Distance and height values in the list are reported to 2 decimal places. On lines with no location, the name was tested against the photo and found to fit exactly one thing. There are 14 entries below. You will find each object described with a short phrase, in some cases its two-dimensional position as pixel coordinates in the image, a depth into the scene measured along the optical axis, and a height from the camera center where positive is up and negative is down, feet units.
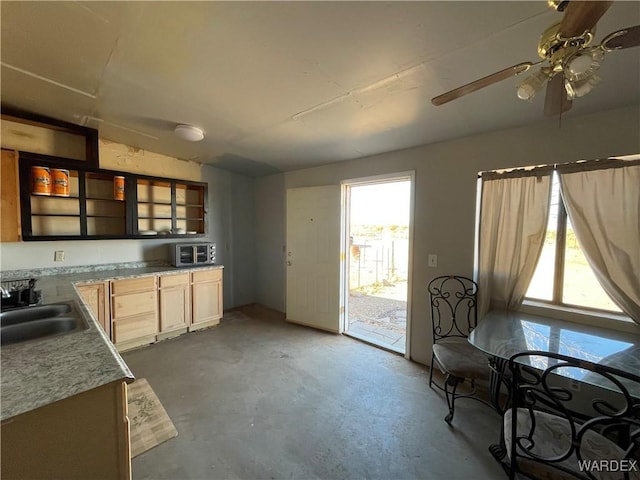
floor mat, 5.70 -4.68
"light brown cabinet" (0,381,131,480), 2.70 -2.41
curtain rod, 5.81 +1.63
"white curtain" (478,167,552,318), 6.82 -0.03
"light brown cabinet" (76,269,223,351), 9.07 -2.95
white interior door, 11.45 -1.18
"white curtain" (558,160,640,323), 5.71 +0.28
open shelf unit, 8.58 +1.00
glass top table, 4.72 -2.30
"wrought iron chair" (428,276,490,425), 6.24 -3.18
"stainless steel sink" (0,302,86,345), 5.01 -1.89
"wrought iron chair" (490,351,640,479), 3.46 -3.38
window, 6.51 -1.06
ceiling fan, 2.78 +2.26
